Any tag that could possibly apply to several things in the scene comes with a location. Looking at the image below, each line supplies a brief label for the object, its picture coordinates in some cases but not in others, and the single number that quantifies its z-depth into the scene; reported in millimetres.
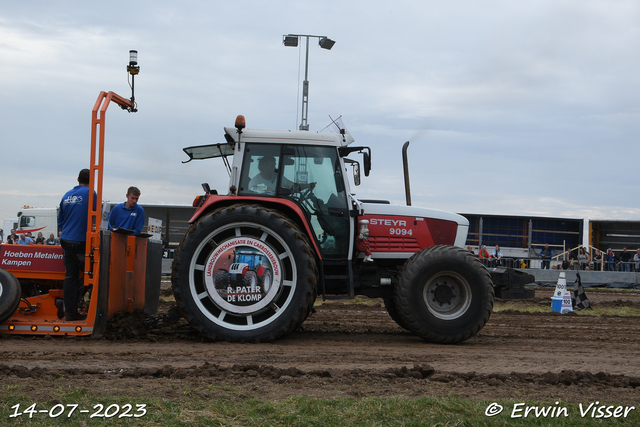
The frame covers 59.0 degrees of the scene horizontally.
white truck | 29703
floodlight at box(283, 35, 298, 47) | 15409
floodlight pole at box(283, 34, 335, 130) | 14398
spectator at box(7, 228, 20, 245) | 19245
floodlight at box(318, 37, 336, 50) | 15266
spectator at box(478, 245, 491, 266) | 21581
